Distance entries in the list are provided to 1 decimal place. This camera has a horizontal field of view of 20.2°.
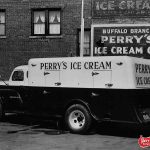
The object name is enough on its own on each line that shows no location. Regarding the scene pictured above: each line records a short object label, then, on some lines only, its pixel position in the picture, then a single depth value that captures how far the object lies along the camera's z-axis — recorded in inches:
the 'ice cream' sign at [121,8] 932.0
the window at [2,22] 1012.5
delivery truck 478.6
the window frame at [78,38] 974.4
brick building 913.5
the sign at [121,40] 901.8
